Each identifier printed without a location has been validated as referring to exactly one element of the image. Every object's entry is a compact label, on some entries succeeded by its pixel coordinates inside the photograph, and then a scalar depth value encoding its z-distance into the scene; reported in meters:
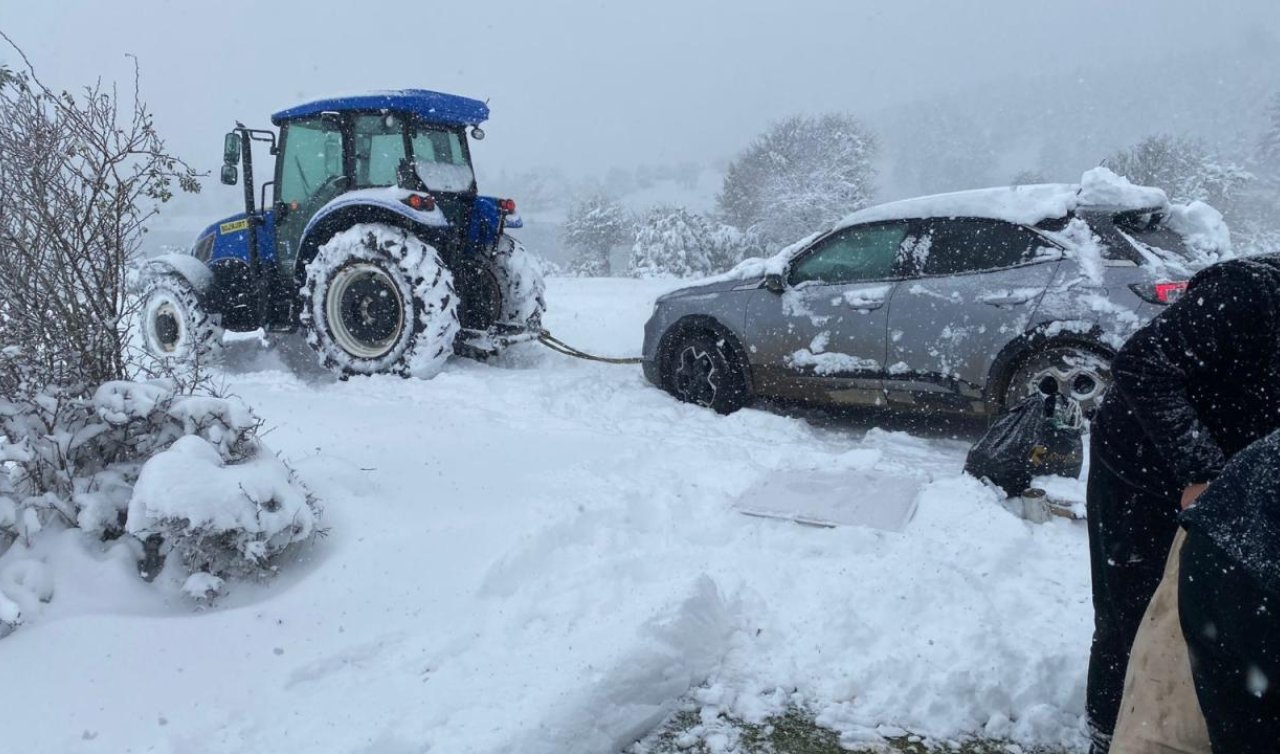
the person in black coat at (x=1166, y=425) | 1.76
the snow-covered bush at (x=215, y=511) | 2.82
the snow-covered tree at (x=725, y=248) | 37.22
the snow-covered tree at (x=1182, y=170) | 40.53
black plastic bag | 4.00
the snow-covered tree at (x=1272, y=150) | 53.50
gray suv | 4.76
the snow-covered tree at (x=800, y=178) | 44.81
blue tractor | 6.84
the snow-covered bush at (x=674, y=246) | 35.66
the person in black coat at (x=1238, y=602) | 1.17
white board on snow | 3.76
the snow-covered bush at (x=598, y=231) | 54.22
